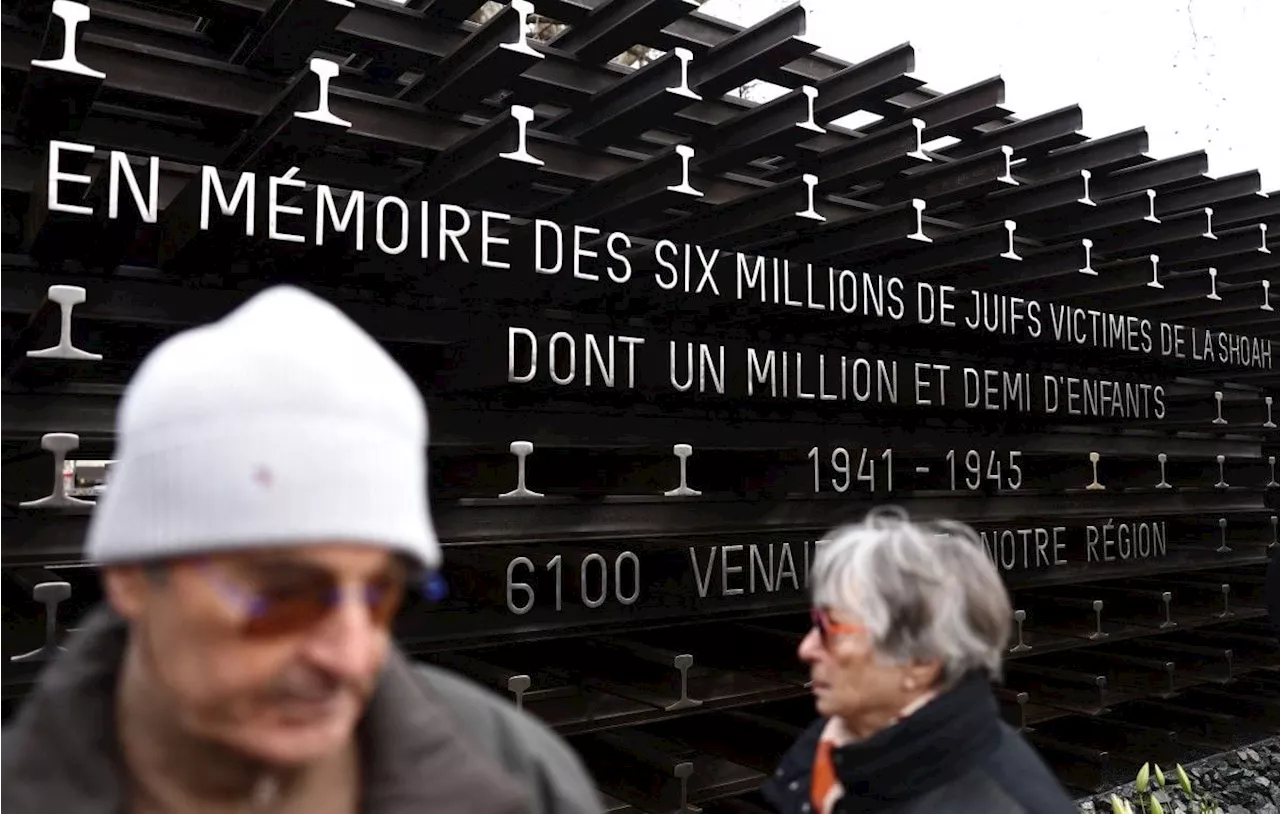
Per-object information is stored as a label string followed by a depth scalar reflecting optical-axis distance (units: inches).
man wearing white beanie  31.5
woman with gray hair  68.4
